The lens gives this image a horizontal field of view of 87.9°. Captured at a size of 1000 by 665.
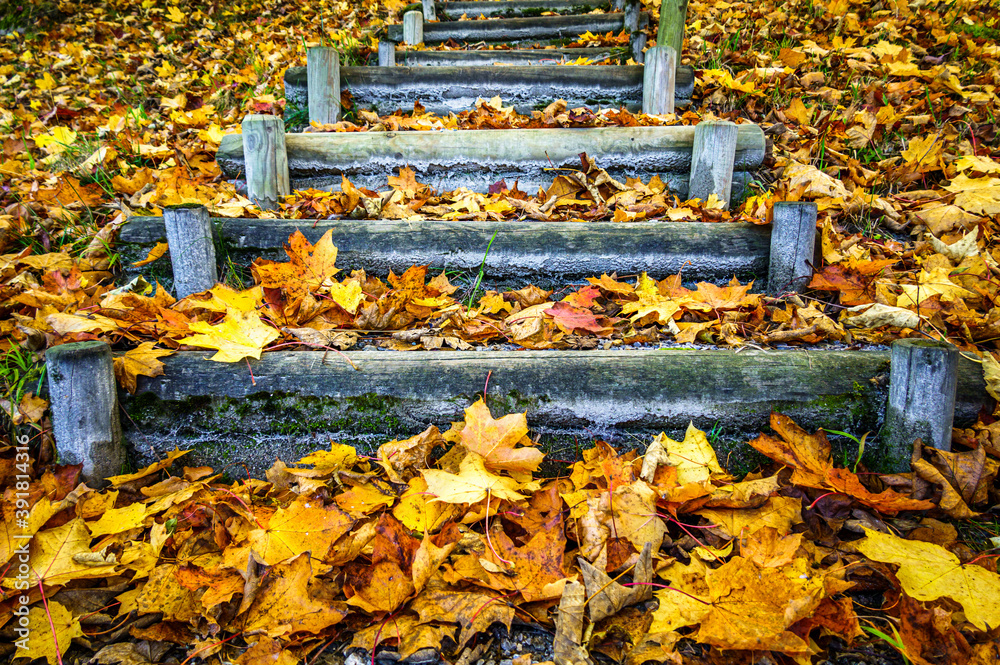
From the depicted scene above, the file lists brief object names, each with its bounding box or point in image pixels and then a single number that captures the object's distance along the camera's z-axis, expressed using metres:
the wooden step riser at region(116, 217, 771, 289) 1.70
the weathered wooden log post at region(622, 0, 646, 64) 4.10
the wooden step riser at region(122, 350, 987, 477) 1.22
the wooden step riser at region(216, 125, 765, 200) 2.15
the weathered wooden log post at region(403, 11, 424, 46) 4.20
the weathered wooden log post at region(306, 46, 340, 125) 2.63
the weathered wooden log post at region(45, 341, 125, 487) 1.11
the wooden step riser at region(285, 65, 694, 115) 2.86
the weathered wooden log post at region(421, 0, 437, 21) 4.77
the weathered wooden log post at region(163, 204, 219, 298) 1.51
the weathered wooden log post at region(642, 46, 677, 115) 2.68
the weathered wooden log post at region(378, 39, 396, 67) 3.62
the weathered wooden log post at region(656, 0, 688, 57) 3.08
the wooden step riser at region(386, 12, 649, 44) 4.27
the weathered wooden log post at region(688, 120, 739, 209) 1.99
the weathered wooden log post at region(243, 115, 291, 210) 2.02
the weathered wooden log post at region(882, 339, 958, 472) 1.12
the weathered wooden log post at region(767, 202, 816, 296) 1.62
